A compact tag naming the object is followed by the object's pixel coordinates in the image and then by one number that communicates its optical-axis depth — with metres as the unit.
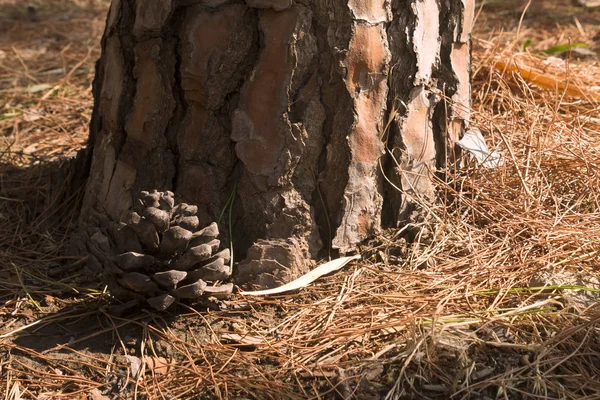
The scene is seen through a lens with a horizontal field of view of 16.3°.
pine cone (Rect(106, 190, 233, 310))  1.69
